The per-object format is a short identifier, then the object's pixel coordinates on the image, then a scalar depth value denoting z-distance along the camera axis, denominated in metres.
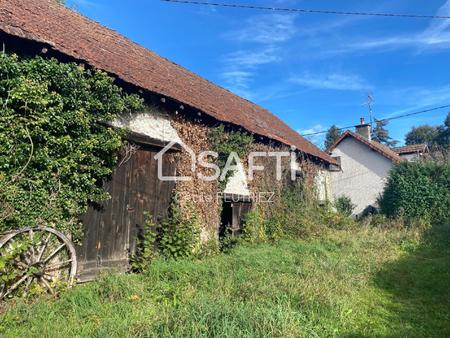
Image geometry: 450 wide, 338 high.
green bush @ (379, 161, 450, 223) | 14.71
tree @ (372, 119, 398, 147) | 53.53
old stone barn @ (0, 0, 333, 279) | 5.88
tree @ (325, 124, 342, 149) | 55.41
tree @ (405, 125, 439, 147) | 47.91
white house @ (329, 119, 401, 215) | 21.77
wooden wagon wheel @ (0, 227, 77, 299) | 4.53
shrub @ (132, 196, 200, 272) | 6.66
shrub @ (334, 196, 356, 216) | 19.72
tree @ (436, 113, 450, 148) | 40.75
